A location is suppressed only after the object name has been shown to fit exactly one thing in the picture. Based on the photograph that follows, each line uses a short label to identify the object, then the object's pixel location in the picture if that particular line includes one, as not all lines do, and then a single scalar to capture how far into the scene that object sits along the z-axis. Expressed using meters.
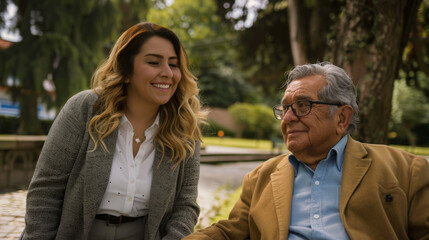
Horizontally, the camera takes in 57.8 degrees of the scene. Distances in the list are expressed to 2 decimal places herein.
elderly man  1.83
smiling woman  2.10
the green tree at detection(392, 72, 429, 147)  28.39
